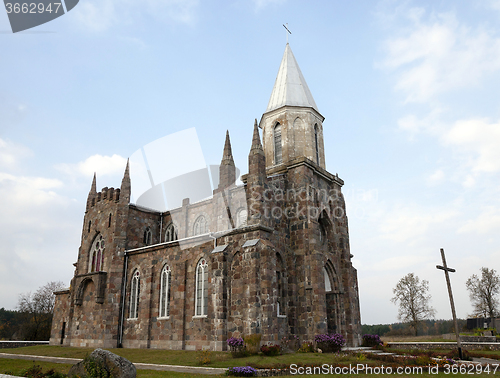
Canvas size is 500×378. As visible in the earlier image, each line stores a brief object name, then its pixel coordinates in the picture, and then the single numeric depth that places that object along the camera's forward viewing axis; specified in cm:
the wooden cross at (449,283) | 1995
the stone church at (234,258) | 2330
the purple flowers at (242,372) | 1429
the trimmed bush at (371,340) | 2658
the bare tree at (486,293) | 5609
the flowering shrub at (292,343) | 2344
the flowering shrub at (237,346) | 2018
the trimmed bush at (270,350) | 2033
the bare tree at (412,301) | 5550
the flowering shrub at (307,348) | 2275
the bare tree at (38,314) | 4953
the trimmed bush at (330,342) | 2226
